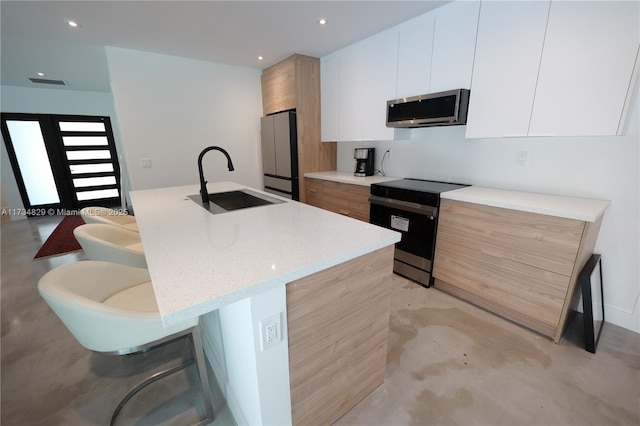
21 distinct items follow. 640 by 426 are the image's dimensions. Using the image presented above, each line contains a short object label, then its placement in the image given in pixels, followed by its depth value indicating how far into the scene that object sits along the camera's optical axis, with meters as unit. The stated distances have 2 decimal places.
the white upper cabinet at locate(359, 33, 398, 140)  2.76
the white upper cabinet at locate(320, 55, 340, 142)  3.43
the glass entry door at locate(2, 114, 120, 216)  5.14
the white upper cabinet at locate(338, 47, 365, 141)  3.14
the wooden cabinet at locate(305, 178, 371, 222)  2.98
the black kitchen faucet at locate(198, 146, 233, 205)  1.96
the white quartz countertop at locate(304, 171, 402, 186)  2.96
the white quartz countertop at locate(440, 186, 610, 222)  1.60
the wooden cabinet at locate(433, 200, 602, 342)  1.68
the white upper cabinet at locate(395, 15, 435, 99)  2.43
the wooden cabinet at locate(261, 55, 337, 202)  3.49
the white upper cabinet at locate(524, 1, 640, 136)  1.53
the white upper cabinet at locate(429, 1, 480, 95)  2.14
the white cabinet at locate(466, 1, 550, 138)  1.84
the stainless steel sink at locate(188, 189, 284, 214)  2.09
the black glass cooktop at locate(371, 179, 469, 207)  2.30
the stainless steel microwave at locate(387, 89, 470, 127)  2.21
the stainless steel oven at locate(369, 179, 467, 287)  2.34
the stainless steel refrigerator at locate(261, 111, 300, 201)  3.58
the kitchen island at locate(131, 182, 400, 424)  0.87
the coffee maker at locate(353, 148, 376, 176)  3.27
